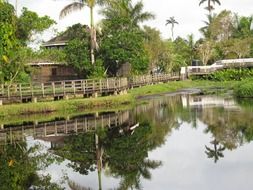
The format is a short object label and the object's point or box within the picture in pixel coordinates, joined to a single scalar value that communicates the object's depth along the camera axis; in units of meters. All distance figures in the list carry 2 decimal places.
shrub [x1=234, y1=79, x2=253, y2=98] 46.97
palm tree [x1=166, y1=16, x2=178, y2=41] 138.62
